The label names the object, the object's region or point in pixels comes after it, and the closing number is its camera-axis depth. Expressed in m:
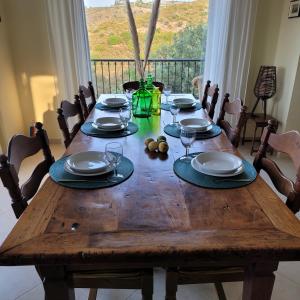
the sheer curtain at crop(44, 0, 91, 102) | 2.82
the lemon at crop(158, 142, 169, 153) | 1.33
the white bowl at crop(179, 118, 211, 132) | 1.70
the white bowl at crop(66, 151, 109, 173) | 1.14
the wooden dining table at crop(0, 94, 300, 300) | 0.74
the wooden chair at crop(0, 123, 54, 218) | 0.97
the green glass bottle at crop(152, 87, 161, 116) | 2.01
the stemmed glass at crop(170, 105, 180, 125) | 1.83
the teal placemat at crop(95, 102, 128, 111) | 2.10
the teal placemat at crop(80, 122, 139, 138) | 1.58
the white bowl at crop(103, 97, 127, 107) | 2.15
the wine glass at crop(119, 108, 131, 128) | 1.69
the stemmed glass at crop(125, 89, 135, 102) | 2.17
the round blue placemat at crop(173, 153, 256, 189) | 1.04
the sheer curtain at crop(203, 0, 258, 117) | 2.88
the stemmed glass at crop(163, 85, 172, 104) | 2.29
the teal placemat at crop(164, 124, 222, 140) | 1.55
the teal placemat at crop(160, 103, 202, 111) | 2.13
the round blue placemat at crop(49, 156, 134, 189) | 1.04
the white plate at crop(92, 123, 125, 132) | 1.62
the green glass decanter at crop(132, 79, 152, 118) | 1.96
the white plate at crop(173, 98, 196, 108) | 2.12
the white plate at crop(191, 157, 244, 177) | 1.08
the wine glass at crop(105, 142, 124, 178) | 1.16
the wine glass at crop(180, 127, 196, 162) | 1.22
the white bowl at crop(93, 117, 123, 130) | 1.63
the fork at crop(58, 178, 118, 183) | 1.07
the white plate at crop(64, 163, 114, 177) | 1.08
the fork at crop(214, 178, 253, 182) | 1.07
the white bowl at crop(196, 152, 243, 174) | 1.14
